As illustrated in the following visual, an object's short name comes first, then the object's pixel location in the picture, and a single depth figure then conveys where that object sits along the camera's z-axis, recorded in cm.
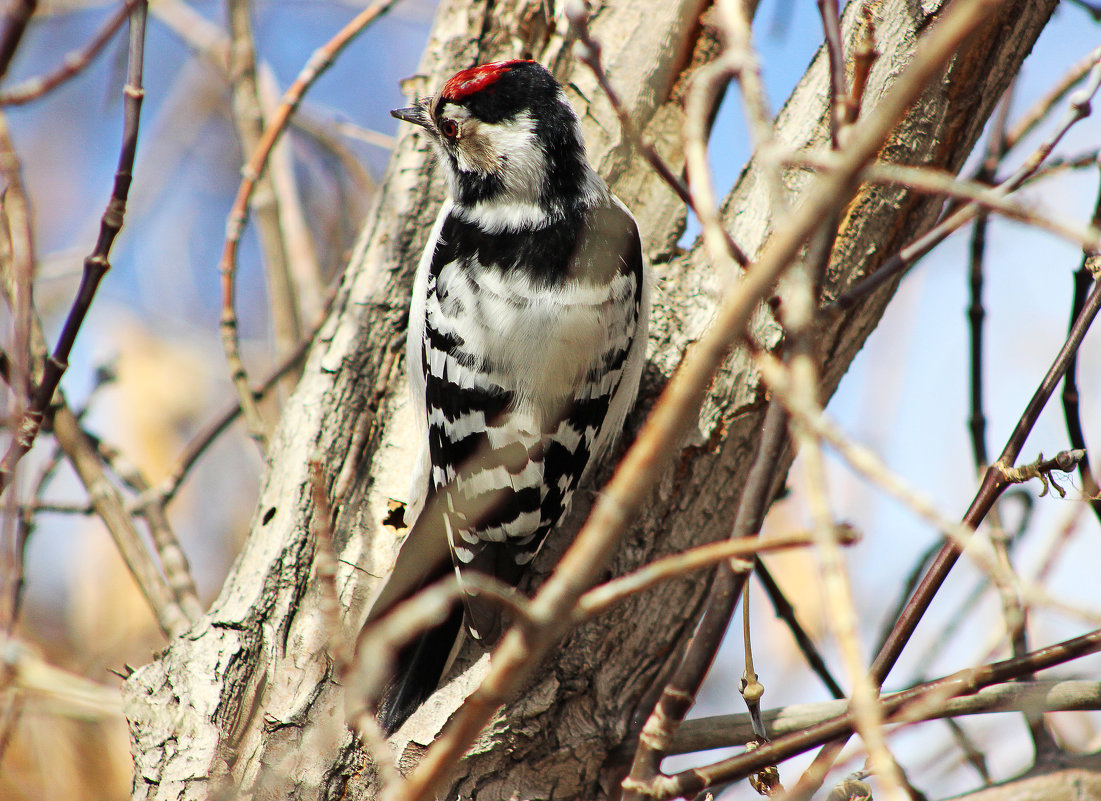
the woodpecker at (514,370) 415
